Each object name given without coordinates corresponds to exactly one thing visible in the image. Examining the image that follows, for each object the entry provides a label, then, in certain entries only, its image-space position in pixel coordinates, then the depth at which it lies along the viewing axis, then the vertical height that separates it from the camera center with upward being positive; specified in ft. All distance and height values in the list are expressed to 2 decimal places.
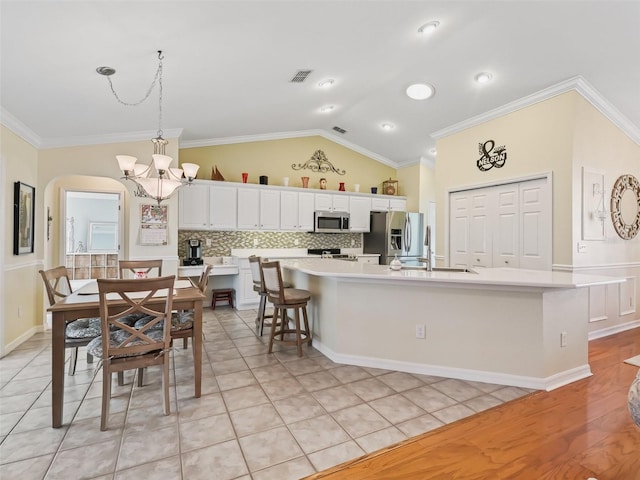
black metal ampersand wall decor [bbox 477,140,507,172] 15.12 +4.09
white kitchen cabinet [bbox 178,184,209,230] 17.57 +1.83
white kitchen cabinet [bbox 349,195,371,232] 22.36 +1.99
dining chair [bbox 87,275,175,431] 7.01 -2.26
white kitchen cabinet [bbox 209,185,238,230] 18.29 +1.92
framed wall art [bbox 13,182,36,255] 11.73 +0.86
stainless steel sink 10.89 -0.90
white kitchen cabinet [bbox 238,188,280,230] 19.04 +1.93
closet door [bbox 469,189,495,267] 15.96 +0.73
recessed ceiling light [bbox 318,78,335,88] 13.53 +6.61
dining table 7.08 -1.72
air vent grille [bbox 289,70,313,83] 12.32 +6.33
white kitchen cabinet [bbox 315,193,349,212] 21.25 +2.62
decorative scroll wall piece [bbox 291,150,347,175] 21.81 +5.23
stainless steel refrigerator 22.13 +0.49
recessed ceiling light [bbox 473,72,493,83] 13.16 +6.68
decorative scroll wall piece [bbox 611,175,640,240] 14.16 +1.68
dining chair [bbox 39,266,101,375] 8.54 -2.34
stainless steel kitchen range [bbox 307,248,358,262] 20.99 -0.69
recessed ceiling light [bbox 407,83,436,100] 14.82 +6.92
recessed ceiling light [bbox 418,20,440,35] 10.55 +6.98
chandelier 9.50 +2.24
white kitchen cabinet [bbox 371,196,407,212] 23.24 +2.77
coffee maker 17.75 -0.66
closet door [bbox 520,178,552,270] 13.42 +0.80
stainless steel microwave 21.06 +1.32
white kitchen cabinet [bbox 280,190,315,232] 20.18 +1.97
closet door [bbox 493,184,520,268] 14.74 +0.66
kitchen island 8.88 -2.30
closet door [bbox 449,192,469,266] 17.10 +0.77
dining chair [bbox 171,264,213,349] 8.90 -2.26
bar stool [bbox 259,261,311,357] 11.15 -1.91
